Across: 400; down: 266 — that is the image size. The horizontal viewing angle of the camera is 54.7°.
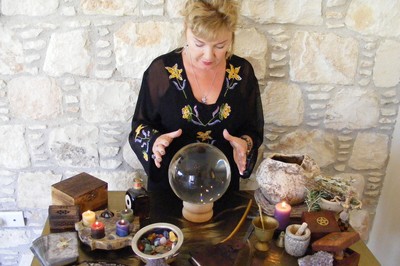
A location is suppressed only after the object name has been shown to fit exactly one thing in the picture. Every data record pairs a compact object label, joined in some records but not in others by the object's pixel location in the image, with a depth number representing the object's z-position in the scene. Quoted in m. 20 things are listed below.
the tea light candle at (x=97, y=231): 1.05
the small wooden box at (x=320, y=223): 1.06
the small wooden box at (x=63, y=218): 1.12
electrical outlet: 1.66
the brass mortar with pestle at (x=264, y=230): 1.05
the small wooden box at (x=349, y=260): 1.02
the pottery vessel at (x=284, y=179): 1.16
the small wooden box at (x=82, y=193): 1.18
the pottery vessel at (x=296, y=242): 1.03
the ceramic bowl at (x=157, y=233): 0.95
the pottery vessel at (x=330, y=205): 1.15
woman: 1.25
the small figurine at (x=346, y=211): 1.13
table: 1.03
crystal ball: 1.07
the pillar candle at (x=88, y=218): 1.09
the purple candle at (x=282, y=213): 1.10
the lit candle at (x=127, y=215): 1.11
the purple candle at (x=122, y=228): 1.05
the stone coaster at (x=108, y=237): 1.04
